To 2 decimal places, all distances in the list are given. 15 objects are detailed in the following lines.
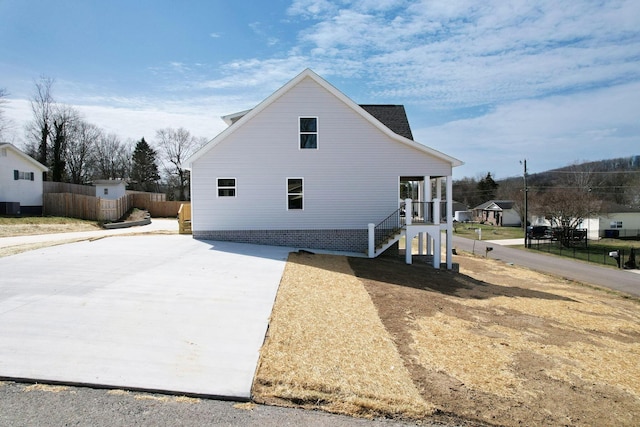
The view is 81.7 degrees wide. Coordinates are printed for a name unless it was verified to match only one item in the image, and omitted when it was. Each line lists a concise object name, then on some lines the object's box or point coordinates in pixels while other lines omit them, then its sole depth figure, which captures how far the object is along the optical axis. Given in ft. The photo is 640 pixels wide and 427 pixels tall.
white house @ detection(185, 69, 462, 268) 52.49
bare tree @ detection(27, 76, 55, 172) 136.87
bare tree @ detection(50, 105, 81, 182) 136.26
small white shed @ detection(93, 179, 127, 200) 124.16
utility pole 118.79
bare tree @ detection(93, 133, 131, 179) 188.24
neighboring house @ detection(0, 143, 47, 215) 88.28
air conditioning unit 87.92
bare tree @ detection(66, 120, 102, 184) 166.30
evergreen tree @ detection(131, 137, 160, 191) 195.31
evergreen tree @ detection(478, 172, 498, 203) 266.77
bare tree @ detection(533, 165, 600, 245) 129.29
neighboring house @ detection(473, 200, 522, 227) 199.58
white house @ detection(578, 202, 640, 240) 144.25
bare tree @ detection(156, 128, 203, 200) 181.68
